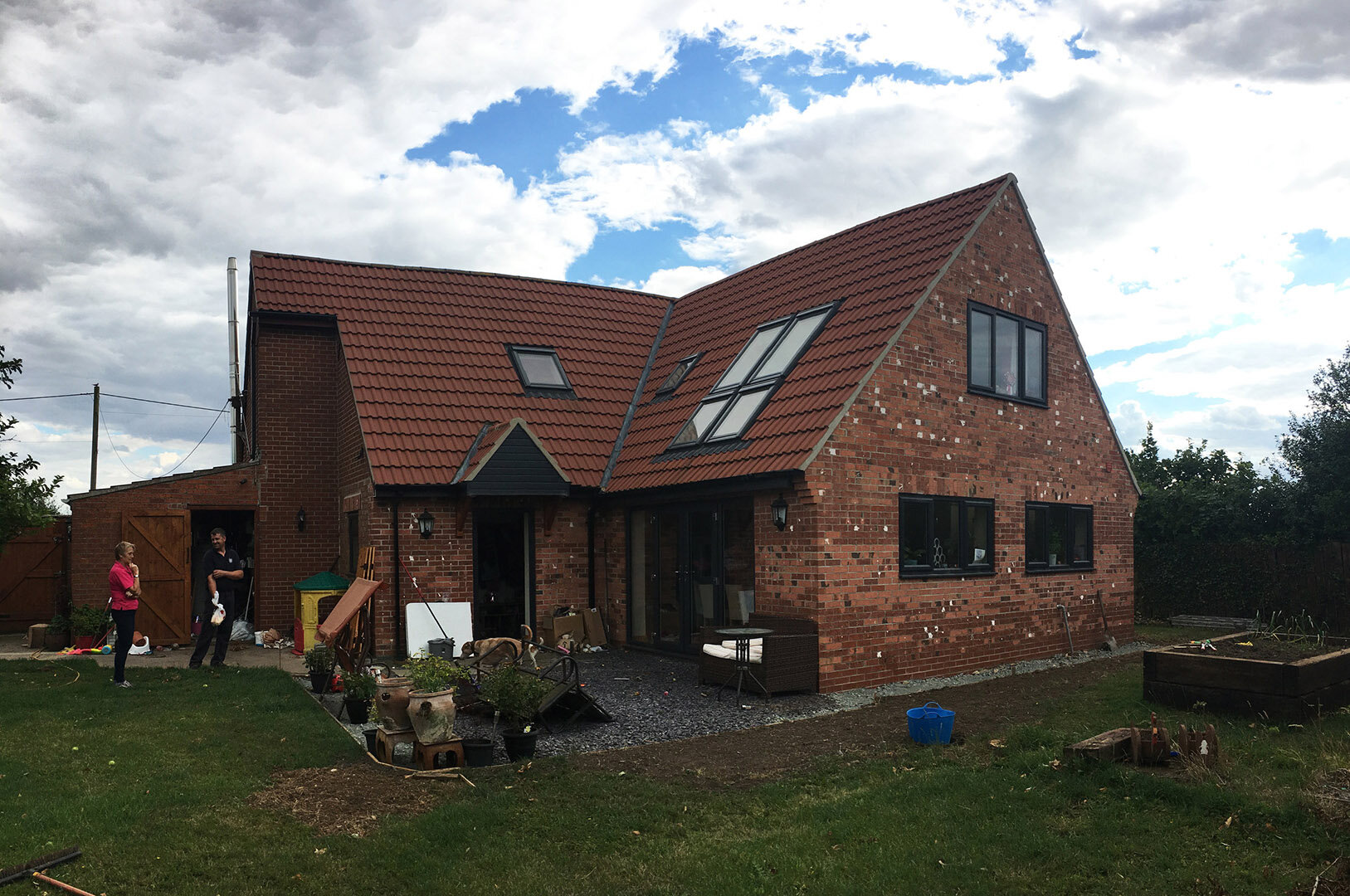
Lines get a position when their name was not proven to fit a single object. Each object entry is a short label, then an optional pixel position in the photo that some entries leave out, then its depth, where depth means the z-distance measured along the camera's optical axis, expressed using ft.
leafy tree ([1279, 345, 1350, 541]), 55.88
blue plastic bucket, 27.09
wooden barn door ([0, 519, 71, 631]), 57.98
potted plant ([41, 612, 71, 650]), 49.83
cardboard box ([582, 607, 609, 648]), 48.60
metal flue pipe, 69.77
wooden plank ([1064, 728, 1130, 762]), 22.38
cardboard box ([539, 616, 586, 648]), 47.55
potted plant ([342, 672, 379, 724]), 30.94
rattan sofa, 34.55
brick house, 38.88
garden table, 33.55
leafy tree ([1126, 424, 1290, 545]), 60.23
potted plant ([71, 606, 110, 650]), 48.85
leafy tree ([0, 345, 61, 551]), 40.63
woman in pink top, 36.81
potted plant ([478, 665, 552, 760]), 25.98
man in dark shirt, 41.34
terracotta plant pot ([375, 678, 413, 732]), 26.61
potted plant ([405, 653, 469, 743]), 25.20
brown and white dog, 34.22
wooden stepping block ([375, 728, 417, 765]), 25.80
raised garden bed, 28.27
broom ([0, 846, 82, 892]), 17.06
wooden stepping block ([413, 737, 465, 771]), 25.05
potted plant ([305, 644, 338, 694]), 35.81
